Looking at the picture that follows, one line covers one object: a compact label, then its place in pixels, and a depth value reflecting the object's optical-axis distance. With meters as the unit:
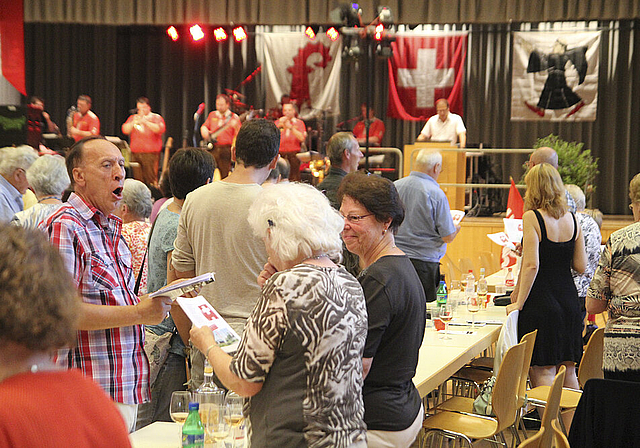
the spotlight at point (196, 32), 13.79
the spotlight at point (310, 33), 13.55
